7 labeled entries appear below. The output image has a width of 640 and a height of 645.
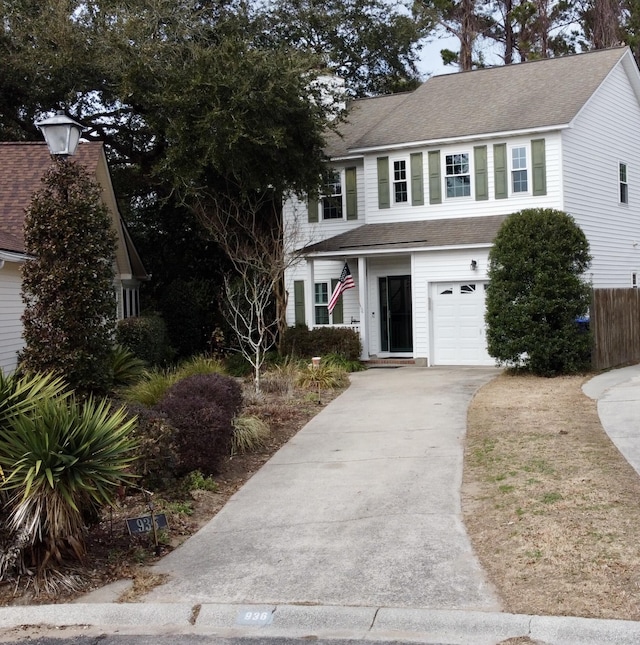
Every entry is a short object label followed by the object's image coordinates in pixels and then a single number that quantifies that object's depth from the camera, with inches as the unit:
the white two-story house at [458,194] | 801.6
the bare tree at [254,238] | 819.4
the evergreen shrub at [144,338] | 746.8
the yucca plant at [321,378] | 647.8
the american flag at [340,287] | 821.2
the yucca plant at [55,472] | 243.1
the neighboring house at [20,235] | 546.3
